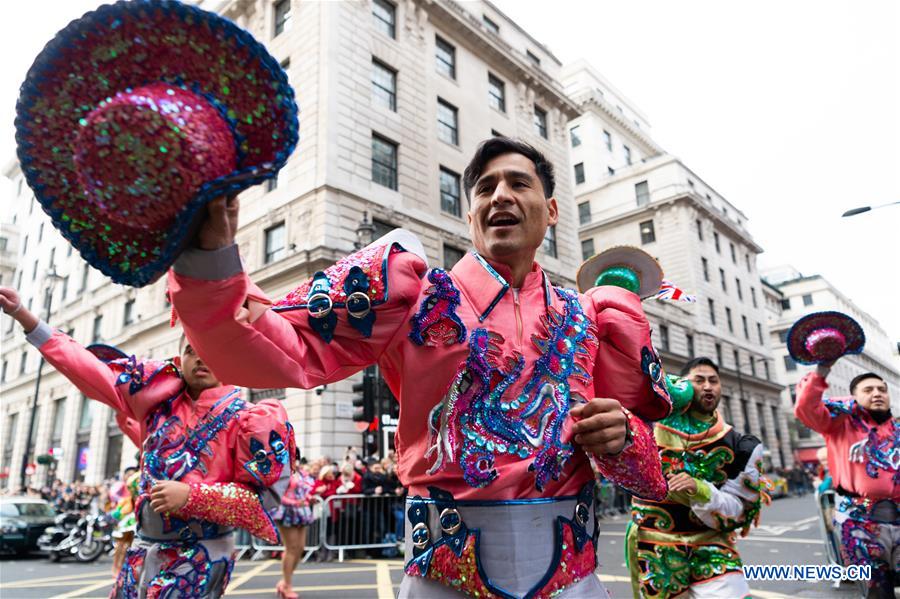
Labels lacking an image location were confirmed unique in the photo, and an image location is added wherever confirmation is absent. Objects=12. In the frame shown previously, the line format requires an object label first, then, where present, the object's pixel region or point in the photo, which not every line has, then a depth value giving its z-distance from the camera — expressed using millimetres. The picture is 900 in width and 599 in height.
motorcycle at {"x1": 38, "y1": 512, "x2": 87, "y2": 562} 12602
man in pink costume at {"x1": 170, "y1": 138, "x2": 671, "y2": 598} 1585
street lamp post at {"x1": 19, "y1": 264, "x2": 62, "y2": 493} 23292
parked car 13297
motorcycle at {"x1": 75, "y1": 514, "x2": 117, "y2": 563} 12562
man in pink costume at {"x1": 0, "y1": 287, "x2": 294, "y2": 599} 3123
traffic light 11898
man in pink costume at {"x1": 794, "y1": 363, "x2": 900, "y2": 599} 5078
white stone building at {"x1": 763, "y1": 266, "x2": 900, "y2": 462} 56638
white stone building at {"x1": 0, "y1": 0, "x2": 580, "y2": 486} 18438
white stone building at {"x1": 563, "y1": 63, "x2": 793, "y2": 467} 36844
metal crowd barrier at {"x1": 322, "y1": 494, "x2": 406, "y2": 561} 11438
